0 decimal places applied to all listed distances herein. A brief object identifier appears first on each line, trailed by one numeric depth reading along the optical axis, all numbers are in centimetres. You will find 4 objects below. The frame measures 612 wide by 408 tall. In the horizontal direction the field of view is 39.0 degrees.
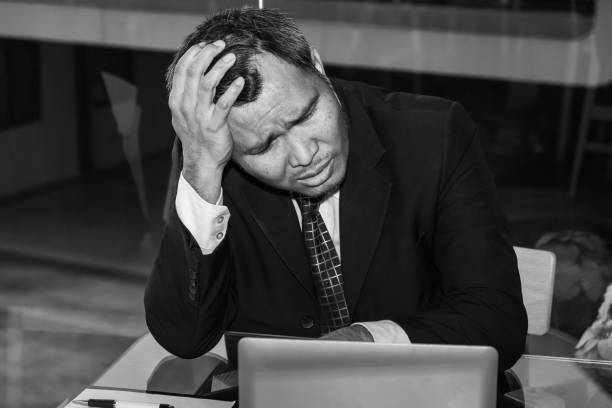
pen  144
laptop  113
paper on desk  146
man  157
